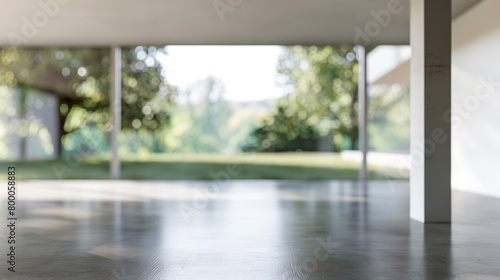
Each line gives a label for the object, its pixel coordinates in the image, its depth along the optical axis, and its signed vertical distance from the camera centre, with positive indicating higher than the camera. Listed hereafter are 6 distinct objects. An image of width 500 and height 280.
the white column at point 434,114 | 6.42 +0.29
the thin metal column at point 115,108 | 13.82 +0.75
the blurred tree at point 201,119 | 14.34 +0.51
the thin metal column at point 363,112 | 13.75 +0.67
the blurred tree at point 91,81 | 14.20 +1.44
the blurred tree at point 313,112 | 14.38 +0.69
